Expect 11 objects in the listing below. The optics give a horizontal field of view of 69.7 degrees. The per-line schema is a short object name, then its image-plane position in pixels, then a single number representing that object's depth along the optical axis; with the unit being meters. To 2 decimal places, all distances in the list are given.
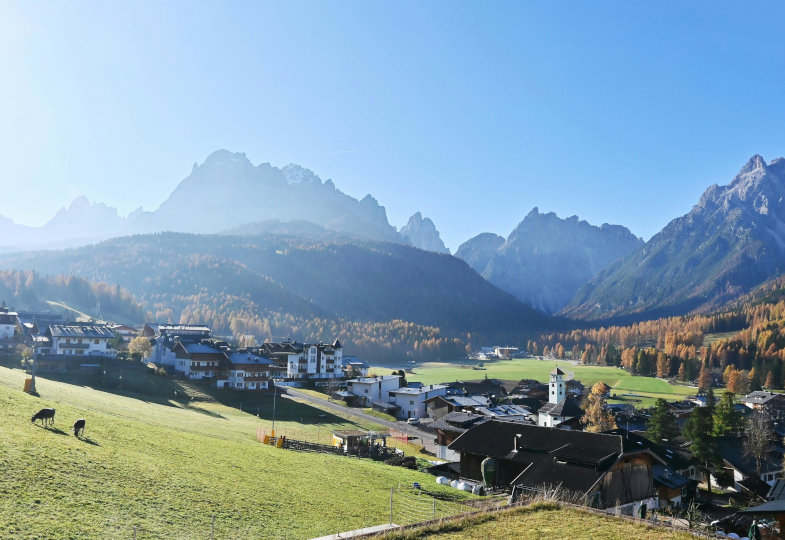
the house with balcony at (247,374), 88.62
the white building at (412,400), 92.25
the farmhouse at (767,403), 102.12
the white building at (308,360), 108.56
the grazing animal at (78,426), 30.72
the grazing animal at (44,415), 31.09
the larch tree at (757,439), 60.56
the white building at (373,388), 96.06
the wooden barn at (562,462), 37.03
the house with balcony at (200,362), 89.50
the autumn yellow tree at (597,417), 77.74
